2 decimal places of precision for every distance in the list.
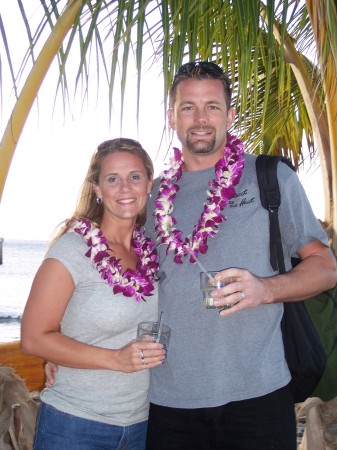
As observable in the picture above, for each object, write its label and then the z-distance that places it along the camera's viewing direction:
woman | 2.30
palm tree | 2.72
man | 2.32
